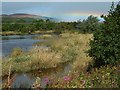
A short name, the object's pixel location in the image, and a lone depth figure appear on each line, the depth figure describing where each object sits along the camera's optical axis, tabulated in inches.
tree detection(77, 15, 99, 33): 1373.9
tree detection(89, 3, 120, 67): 271.1
